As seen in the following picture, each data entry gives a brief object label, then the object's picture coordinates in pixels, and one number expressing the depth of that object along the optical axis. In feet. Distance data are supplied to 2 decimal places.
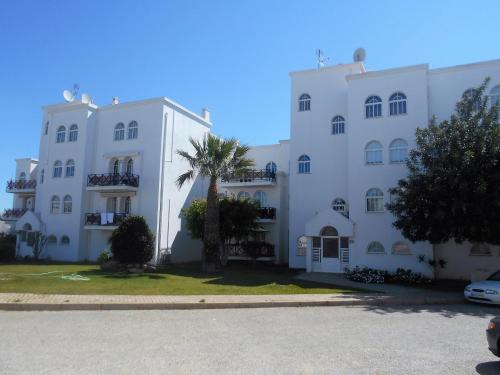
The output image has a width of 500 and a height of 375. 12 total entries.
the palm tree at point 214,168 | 74.69
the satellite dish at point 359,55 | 91.09
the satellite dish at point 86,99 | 106.63
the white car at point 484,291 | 47.24
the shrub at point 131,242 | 71.67
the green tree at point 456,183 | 57.16
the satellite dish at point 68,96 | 110.73
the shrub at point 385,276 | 68.39
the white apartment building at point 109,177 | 95.71
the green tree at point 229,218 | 86.63
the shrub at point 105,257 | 82.43
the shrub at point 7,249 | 97.52
